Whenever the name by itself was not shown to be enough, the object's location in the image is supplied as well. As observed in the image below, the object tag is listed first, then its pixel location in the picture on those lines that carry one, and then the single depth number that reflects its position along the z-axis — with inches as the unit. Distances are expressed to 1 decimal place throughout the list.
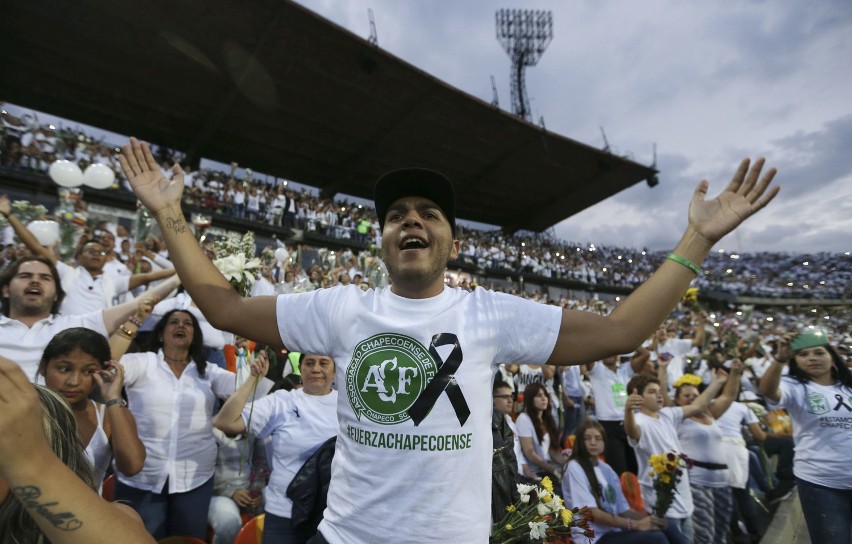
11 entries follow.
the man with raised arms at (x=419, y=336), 51.1
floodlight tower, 1304.1
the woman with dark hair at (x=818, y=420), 130.5
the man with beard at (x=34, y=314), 104.5
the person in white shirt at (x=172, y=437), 114.6
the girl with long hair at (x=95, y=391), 89.0
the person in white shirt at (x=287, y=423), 110.7
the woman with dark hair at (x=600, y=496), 142.5
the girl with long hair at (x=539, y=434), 186.7
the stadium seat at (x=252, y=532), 117.7
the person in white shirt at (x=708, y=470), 176.9
